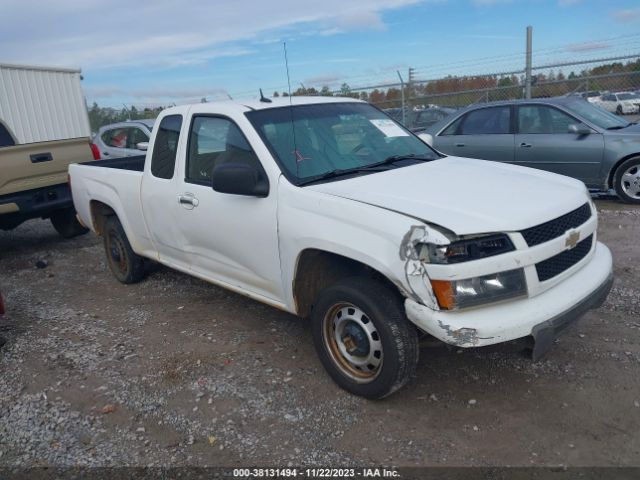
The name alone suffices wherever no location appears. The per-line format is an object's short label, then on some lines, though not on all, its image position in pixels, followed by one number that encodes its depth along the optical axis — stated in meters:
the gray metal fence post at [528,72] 11.51
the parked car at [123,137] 10.67
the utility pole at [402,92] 14.12
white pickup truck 2.88
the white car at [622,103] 16.78
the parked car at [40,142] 6.96
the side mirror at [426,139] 4.80
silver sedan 7.76
